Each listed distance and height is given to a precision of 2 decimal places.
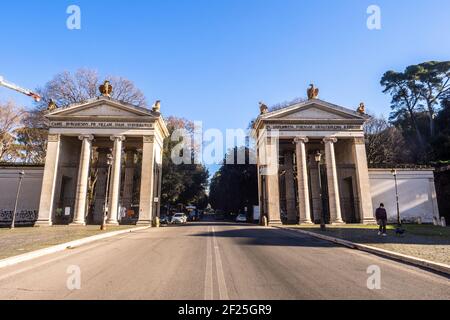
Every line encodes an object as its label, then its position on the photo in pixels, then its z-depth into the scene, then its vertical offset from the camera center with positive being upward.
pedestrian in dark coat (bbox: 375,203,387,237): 18.28 -0.16
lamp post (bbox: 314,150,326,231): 23.30 -0.69
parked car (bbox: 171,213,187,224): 48.19 -0.42
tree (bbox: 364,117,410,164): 53.03 +11.17
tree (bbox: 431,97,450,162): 44.41 +10.49
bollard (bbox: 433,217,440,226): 35.71 -0.68
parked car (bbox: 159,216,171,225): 43.84 -0.52
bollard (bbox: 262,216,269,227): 34.03 -0.60
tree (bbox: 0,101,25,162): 42.97 +12.73
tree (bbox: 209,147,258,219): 54.78 +5.74
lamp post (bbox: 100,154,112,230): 24.56 +4.62
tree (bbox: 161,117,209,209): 49.66 +6.47
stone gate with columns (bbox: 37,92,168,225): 33.78 +7.33
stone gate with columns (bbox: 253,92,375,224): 35.66 +7.04
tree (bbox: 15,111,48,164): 43.03 +11.32
